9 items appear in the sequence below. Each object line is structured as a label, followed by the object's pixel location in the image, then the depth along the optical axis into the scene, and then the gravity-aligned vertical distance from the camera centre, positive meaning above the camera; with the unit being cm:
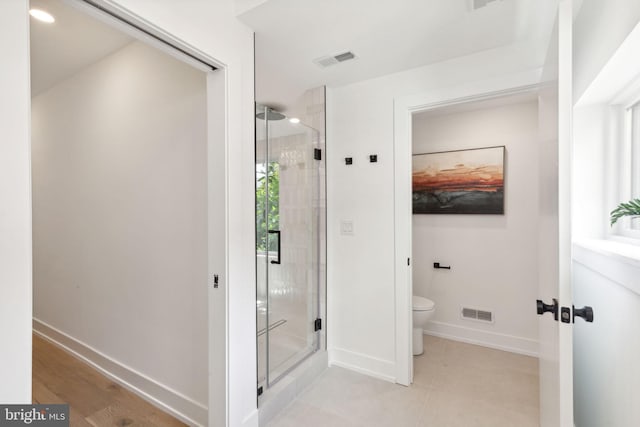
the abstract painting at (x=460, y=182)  280 +30
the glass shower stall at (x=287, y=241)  198 -22
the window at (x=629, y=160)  139 +25
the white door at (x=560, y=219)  107 -3
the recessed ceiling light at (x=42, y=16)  171 +118
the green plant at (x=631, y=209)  110 +1
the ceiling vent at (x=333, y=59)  198 +106
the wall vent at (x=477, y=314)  284 -102
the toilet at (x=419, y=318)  256 -93
